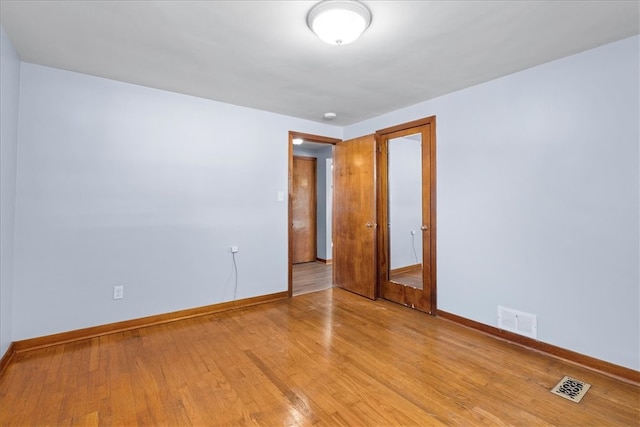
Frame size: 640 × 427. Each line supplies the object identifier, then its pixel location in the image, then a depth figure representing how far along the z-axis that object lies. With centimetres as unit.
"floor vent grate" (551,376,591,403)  187
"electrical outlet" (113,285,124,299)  279
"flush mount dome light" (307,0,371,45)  169
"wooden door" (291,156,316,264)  609
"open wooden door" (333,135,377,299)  383
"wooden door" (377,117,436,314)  325
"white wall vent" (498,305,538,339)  249
